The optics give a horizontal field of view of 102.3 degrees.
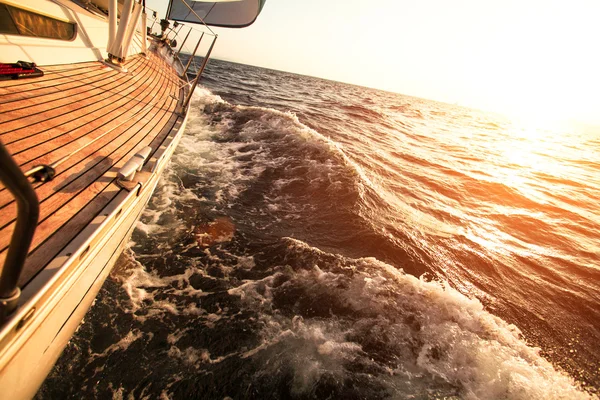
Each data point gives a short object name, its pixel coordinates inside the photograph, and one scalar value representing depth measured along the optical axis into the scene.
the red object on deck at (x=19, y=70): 4.56
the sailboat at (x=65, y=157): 2.03
